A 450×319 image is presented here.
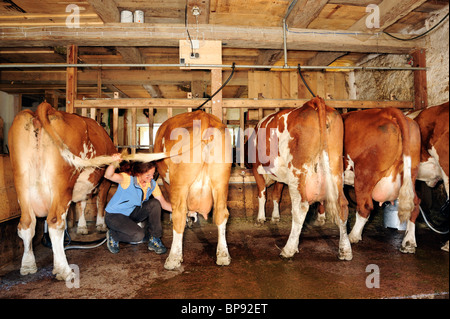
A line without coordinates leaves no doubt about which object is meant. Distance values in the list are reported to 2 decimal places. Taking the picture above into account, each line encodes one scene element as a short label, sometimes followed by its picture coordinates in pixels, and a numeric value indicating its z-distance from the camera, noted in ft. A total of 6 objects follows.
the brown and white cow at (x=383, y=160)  10.11
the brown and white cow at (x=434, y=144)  10.37
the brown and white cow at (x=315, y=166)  10.04
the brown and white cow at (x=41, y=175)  8.75
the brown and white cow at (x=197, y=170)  9.27
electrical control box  14.71
